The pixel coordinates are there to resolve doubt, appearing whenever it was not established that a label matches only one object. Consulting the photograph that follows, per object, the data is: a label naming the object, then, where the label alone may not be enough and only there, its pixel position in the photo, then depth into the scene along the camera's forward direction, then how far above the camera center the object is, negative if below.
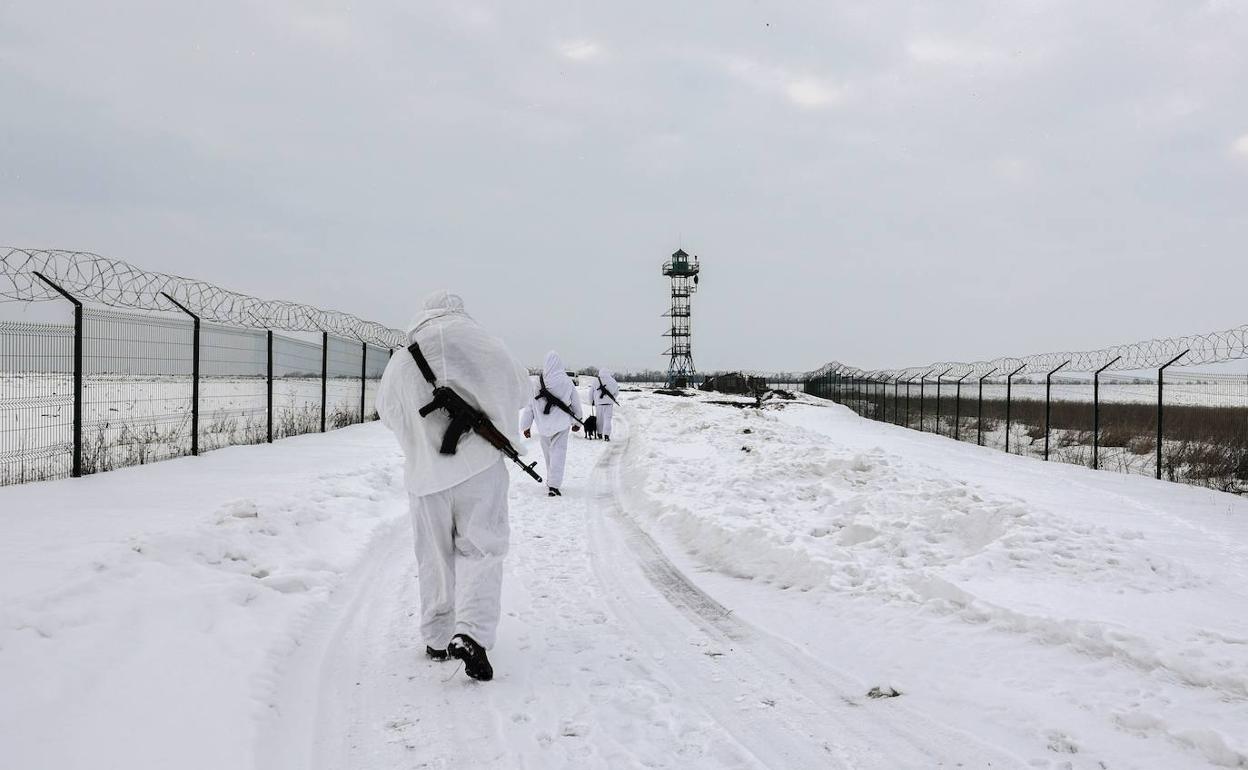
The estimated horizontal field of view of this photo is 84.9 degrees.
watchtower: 70.38 +7.39
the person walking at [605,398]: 18.05 -0.53
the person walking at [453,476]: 3.89 -0.58
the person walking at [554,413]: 10.33 -0.54
